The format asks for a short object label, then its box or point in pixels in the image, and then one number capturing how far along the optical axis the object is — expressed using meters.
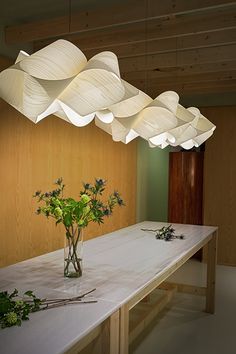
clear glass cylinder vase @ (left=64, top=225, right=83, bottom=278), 1.91
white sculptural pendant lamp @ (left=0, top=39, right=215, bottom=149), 1.28
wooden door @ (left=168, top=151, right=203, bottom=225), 6.02
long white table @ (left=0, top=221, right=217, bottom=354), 1.22
